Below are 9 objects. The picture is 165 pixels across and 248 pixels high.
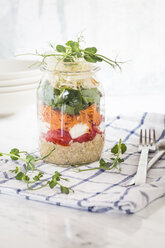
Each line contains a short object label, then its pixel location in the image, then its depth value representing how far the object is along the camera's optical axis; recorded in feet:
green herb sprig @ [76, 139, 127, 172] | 2.55
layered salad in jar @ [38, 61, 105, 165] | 2.54
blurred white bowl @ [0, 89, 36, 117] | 3.25
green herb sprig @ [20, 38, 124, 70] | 2.52
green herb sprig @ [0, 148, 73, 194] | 2.33
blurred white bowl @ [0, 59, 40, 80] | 3.66
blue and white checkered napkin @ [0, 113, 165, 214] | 2.18
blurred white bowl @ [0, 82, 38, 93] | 3.22
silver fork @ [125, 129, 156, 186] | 2.37
